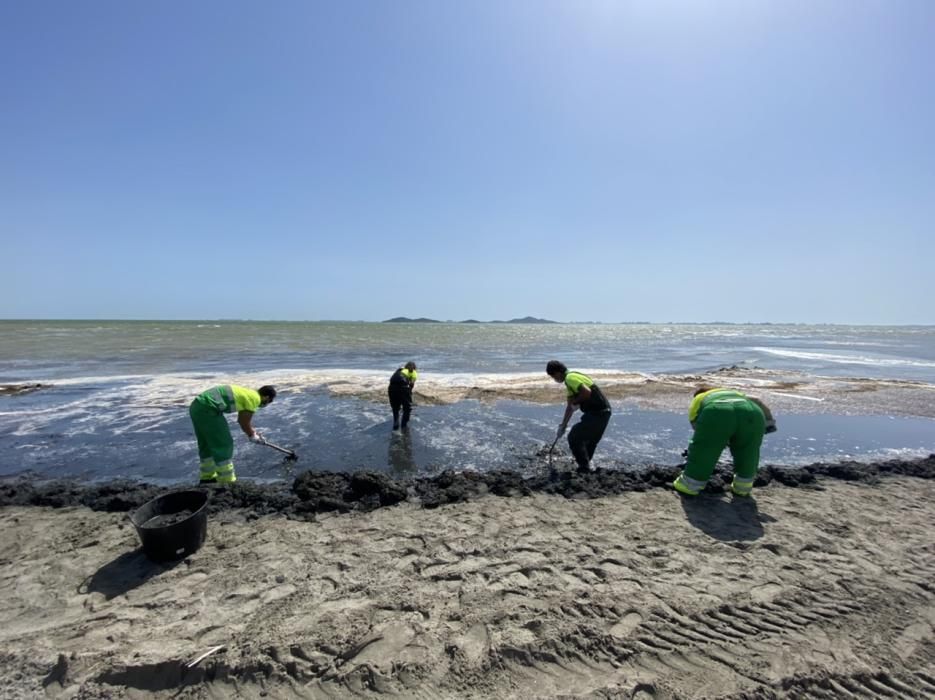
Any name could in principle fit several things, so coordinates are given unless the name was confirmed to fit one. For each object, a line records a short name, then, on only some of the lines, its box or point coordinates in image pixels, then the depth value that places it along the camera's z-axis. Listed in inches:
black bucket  159.0
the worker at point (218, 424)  238.2
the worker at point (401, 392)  380.2
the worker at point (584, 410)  268.5
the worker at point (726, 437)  215.8
